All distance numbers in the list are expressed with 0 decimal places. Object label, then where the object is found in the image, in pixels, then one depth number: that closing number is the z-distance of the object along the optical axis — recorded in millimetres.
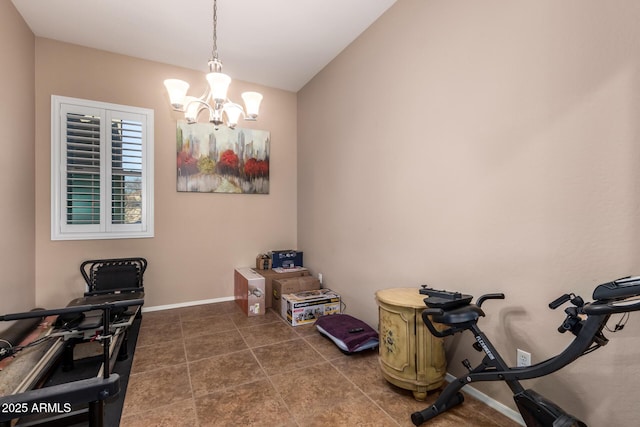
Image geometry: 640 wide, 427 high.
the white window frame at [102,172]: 3281
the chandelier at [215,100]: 2193
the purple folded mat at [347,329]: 2624
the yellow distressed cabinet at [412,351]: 1971
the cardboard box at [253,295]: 3594
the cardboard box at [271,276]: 3842
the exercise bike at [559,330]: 1101
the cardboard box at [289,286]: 3617
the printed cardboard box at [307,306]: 3316
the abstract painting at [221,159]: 3922
